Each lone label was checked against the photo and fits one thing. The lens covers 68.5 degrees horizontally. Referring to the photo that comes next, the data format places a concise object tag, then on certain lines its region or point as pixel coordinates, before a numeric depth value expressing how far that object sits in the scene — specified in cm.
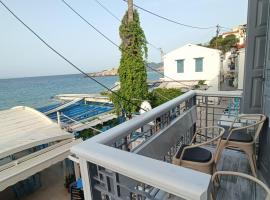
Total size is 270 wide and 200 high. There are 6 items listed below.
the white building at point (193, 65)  1598
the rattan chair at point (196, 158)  169
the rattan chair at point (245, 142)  208
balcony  70
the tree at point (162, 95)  1120
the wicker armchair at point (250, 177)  98
